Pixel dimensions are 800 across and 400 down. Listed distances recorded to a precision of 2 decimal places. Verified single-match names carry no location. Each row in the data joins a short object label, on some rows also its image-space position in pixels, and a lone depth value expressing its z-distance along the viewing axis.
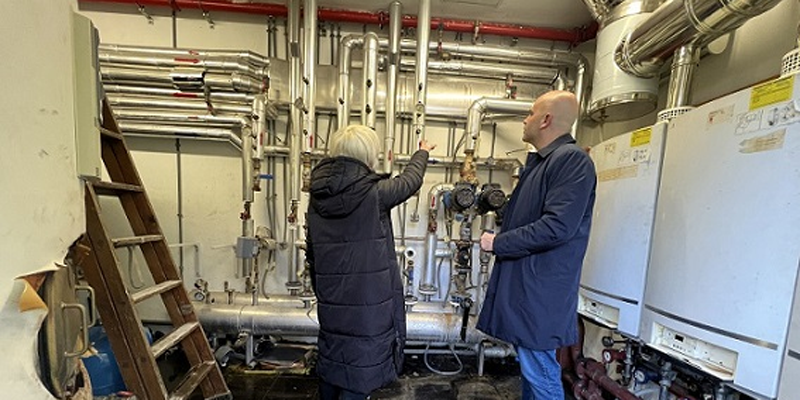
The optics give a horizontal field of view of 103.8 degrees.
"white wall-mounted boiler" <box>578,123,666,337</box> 1.45
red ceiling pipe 2.27
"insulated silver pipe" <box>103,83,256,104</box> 2.20
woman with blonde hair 1.21
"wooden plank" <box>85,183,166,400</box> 1.32
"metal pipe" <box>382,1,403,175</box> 2.15
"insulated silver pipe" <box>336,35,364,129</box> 2.20
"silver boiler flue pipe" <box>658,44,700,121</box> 1.49
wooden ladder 1.32
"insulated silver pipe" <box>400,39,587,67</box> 2.32
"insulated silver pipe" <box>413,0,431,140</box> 2.09
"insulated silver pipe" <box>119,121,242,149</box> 2.24
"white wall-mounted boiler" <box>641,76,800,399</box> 0.96
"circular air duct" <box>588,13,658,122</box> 1.74
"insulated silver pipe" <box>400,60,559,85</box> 2.35
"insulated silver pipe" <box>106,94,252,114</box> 2.20
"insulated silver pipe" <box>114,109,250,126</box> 2.22
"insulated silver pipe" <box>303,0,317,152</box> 2.08
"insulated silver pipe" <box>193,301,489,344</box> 2.19
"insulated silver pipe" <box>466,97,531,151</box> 2.24
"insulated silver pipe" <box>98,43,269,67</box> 2.14
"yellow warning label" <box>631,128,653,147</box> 1.48
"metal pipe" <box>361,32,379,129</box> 2.12
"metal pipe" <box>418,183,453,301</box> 2.37
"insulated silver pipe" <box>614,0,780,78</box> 1.22
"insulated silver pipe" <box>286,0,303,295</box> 2.17
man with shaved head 1.20
